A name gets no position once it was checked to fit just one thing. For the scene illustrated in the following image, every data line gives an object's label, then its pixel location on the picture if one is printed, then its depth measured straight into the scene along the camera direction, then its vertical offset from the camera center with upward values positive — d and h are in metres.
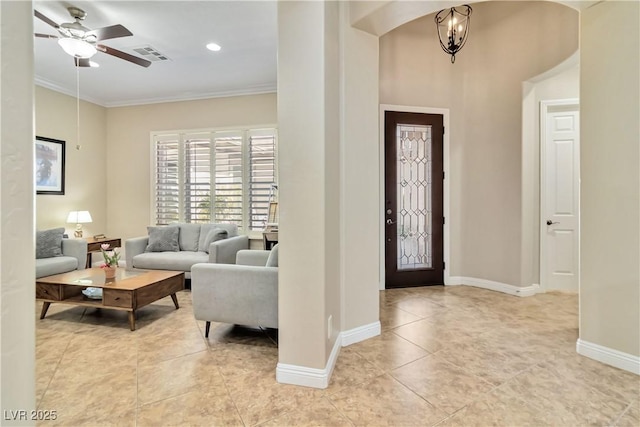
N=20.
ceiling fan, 2.90 +1.62
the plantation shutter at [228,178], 5.43 +0.54
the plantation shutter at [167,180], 5.73 +0.55
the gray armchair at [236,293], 2.53 -0.68
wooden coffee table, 3.00 -0.78
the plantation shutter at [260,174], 5.27 +0.59
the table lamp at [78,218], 5.15 -0.13
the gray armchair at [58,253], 4.08 -0.59
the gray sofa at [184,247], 4.39 -0.55
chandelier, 3.54 +2.28
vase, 3.29 -0.64
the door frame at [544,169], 4.01 +0.51
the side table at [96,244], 5.01 -0.55
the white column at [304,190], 2.02 +0.12
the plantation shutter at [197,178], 5.58 +0.56
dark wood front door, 4.23 +0.13
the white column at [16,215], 0.44 -0.01
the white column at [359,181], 2.63 +0.25
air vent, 3.91 +1.98
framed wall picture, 4.86 +0.70
